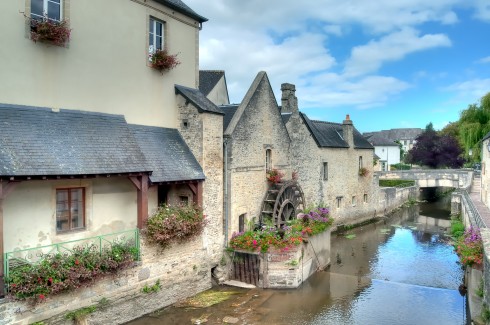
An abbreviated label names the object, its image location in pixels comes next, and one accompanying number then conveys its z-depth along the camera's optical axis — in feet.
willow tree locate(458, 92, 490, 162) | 85.97
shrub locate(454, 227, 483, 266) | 32.37
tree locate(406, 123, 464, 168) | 155.33
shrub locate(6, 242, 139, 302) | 23.13
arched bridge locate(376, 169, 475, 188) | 108.37
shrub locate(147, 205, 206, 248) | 31.63
